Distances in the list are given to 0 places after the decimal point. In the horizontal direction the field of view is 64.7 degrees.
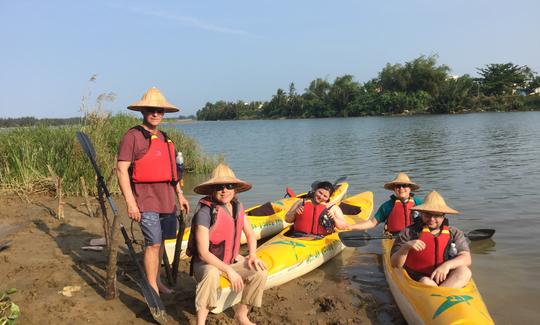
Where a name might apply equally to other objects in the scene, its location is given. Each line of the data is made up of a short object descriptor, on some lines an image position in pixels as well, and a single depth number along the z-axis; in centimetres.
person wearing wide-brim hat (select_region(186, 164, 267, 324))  338
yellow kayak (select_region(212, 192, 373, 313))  495
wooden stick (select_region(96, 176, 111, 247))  418
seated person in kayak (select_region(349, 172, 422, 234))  570
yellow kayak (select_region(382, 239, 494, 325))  337
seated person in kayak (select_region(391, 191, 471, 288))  394
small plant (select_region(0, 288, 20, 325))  304
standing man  370
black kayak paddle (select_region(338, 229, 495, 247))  582
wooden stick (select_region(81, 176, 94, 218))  718
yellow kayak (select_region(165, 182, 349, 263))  721
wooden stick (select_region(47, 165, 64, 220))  663
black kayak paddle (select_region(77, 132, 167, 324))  358
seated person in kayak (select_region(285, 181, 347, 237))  567
